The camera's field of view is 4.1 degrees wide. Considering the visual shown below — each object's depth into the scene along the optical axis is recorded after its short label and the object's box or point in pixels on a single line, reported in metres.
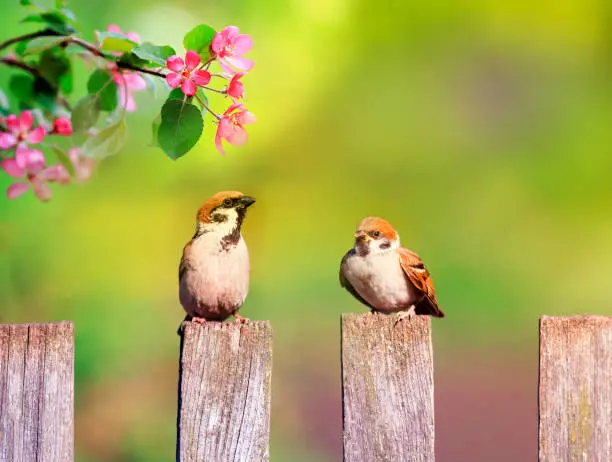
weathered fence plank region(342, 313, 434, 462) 5.82
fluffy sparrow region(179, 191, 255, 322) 5.94
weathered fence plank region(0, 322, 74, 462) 5.79
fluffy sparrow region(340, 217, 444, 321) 6.11
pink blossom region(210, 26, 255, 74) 5.85
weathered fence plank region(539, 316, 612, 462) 5.82
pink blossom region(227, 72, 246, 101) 5.84
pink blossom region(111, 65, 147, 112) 5.93
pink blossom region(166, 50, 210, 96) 5.83
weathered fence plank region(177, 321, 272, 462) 5.80
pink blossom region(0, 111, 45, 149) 5.93
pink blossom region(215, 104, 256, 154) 5.85
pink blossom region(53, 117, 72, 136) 5.97
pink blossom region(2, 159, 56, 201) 5.97
